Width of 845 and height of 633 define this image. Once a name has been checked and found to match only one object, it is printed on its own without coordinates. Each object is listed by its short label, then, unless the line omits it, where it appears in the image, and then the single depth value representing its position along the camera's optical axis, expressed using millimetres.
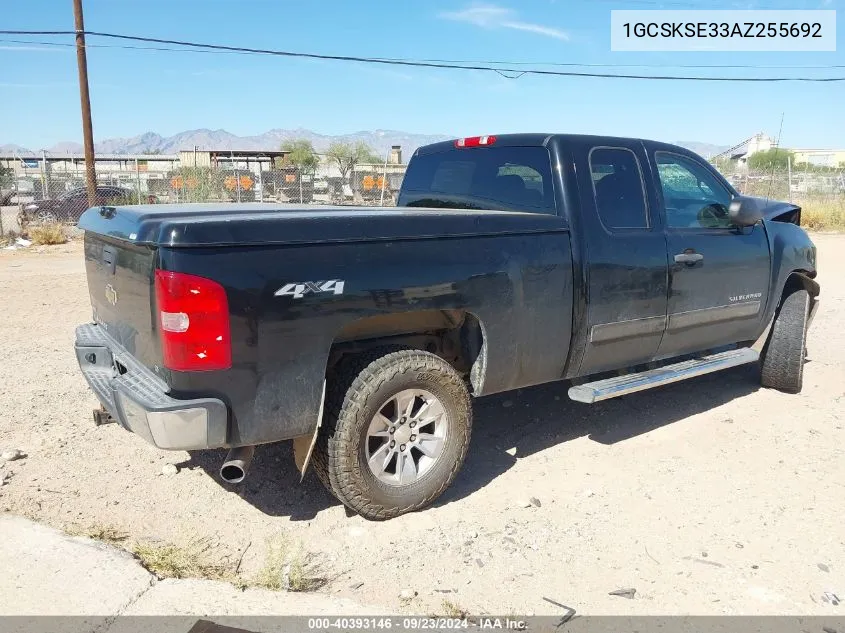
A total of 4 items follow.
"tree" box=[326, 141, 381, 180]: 48969
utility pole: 18234
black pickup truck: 3082
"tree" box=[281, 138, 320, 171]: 43025
